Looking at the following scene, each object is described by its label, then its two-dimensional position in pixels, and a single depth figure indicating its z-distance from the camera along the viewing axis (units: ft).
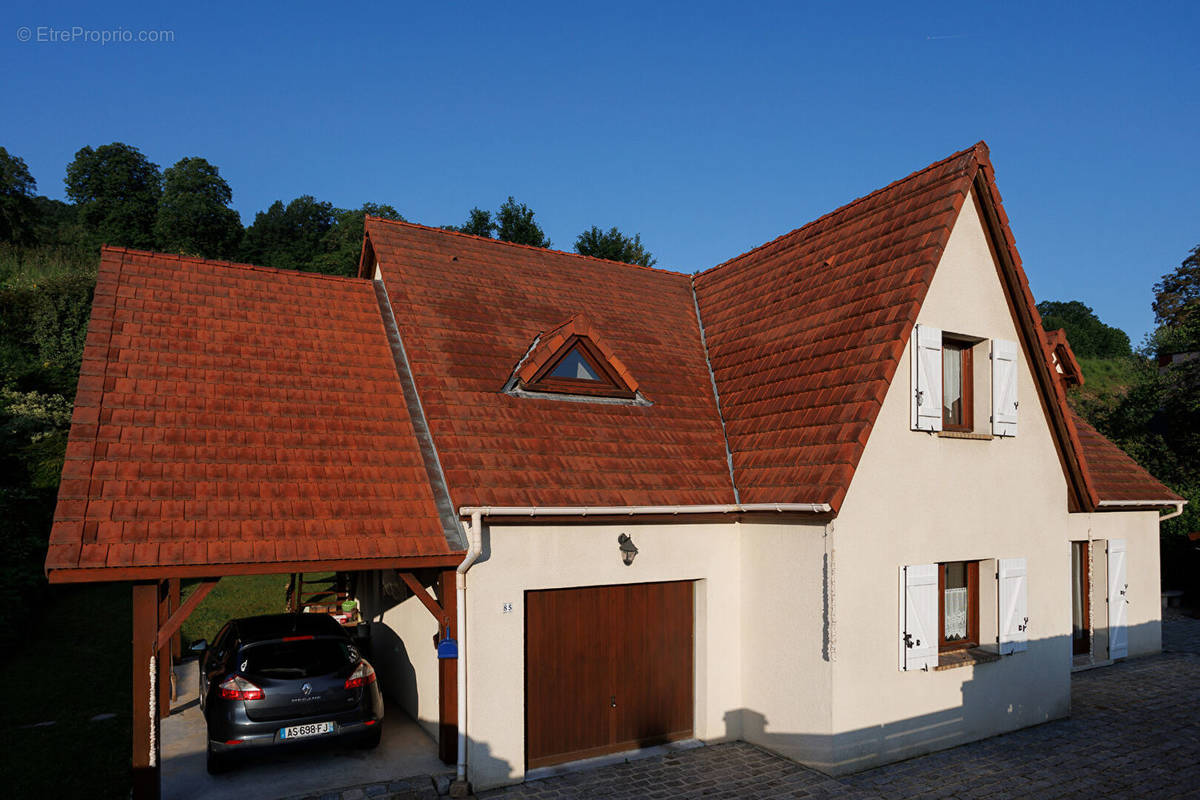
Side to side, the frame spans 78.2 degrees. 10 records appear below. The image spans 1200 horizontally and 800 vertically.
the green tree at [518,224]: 107.04
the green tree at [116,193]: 162.91
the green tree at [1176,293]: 160.07
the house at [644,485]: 25.59
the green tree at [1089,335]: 202.56
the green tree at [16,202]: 156.97
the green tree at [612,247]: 109.60
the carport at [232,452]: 21.94
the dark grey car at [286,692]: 24.29
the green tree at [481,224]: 108.88
